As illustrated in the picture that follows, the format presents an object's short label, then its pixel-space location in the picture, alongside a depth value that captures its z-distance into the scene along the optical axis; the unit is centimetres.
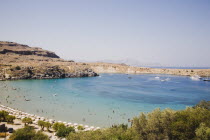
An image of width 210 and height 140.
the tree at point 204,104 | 3972
